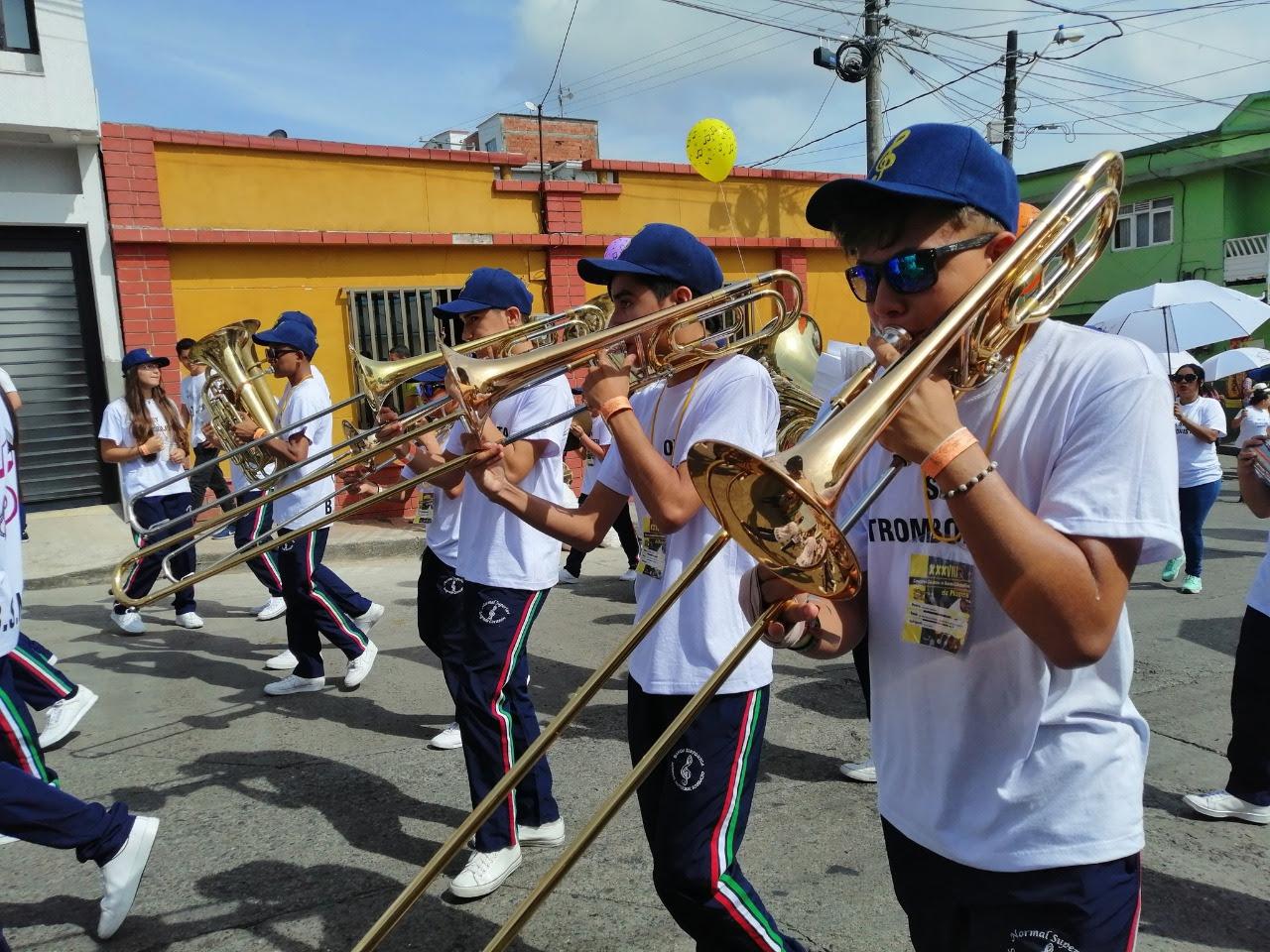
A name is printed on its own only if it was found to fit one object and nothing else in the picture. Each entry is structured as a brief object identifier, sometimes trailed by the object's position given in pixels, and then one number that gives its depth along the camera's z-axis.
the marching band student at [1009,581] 1.27
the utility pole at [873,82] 12.85
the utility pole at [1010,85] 15.48
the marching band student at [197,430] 7.75
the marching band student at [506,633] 3.16
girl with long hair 6.53
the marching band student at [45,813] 2.64
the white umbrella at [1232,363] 12.80
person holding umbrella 7.06
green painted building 23.56
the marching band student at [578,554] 6.85
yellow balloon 11.09
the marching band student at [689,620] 2.11
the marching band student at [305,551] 5.02
